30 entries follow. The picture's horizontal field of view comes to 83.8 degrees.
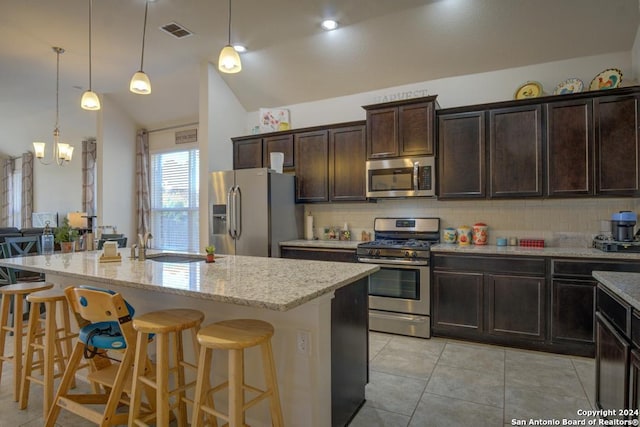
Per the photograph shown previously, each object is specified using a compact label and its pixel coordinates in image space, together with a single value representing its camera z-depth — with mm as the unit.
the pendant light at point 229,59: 2518
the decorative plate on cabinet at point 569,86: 3442
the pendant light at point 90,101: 3277
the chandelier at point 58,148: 4597
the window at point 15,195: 9359
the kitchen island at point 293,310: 1712
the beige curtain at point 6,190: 9492
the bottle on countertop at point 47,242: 3027
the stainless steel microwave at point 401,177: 3830
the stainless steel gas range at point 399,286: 3572
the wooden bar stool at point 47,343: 2225
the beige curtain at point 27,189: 8750
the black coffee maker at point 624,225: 3014
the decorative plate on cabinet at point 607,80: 3262
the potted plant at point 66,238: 3379
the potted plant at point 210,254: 2605
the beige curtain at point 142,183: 6363
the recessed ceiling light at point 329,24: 3668
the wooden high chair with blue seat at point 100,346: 1775
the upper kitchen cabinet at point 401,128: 3805
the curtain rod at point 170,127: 6104
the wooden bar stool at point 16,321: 2469
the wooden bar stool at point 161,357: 1710
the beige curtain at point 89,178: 7309
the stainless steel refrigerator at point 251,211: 4270
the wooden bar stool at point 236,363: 1527
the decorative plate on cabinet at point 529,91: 3594
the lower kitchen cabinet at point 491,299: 3180
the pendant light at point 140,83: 2793
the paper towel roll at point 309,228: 4805
